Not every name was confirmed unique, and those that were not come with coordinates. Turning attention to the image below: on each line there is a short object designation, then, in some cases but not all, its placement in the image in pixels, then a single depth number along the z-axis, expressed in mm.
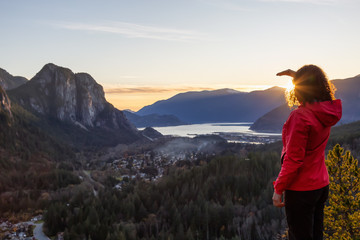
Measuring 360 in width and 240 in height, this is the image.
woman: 5094
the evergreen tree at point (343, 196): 12461
